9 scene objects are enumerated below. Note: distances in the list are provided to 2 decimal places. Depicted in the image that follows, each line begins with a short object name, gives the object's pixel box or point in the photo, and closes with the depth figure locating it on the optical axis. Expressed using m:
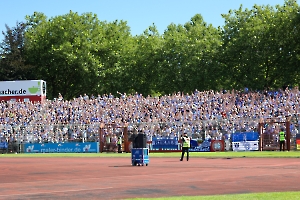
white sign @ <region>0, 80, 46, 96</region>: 70.94
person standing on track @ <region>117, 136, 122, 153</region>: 55.63
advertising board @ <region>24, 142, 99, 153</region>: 56.75
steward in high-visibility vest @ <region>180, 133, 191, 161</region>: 39.06
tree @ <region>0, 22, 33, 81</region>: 87.88
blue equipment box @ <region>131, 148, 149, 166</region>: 35.28
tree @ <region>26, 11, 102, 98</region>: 86.88
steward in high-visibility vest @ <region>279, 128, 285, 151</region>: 48.41
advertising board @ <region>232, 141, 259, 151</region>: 51.00
